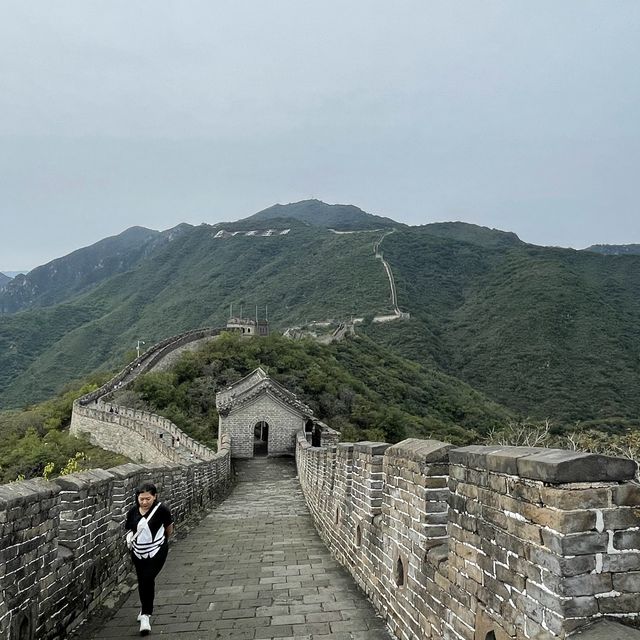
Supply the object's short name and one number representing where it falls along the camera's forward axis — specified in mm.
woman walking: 4938
